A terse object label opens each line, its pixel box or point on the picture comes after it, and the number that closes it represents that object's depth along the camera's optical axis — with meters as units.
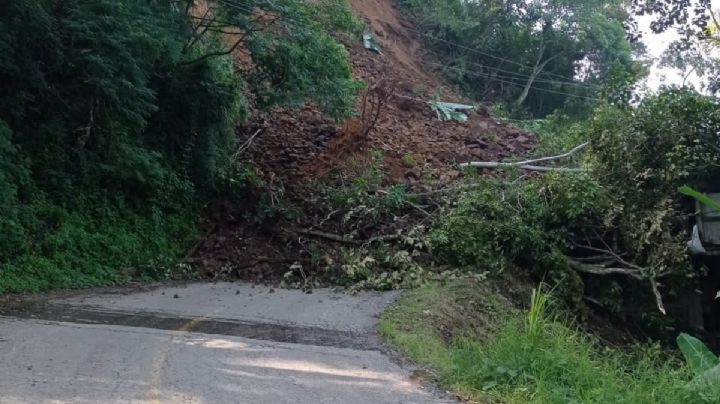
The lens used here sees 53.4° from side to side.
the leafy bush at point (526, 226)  15.68
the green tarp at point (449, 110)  29.91
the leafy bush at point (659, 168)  14.70
